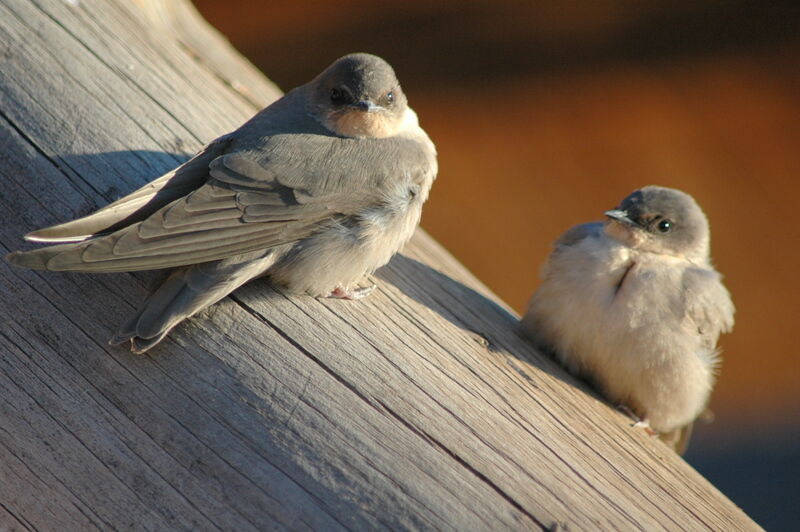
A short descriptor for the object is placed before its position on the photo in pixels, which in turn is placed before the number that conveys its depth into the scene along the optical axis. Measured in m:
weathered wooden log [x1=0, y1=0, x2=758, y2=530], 4.50
